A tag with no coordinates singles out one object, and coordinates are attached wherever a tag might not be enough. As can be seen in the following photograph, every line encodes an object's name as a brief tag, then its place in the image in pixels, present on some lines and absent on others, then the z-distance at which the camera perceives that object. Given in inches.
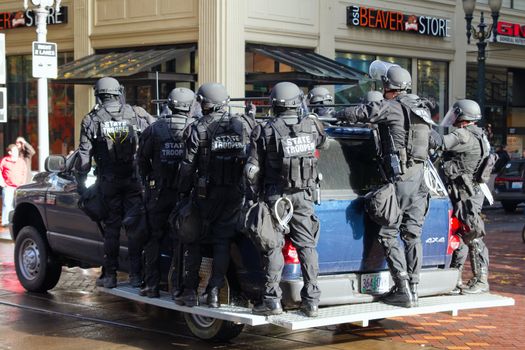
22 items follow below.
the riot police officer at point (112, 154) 701.3
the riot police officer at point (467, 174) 698.8
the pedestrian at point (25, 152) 1508.4
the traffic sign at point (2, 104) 1190.3
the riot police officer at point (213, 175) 599.8
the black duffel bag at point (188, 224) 598.9
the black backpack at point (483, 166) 726.5
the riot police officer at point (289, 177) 550.9
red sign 2268.7
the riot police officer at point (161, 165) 639.1
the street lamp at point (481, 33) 1793.8
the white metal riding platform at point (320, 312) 545.6
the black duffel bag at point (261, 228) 544.7
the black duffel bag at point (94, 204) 700.7
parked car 1768.0
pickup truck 572.4
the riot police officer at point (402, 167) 586.2
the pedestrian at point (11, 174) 1433.3
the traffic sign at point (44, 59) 1311.5
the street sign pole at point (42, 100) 1357.0
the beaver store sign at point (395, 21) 1894.7
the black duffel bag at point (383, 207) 576.7
